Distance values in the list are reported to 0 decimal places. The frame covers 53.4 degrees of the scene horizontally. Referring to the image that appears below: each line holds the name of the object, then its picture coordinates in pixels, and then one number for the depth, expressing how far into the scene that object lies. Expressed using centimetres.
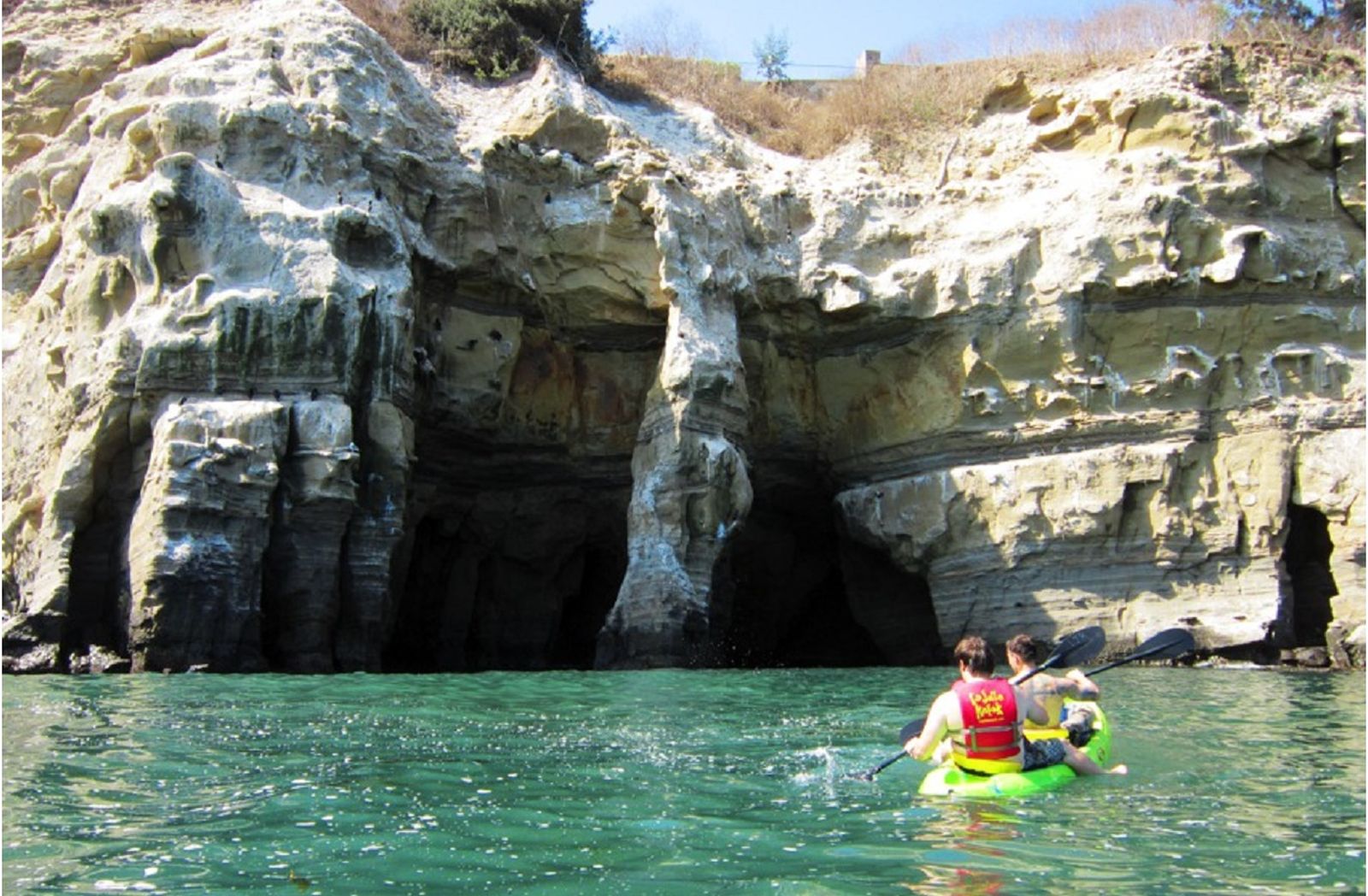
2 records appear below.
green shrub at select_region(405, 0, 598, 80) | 2355
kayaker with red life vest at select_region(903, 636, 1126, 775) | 767
